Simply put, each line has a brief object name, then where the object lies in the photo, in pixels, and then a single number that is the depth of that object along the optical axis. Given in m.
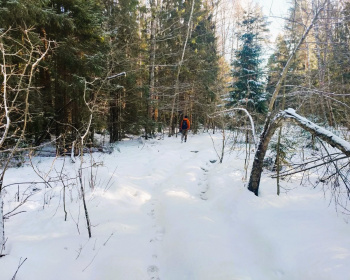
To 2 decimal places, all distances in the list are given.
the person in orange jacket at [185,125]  13.27
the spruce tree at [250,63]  12.52
